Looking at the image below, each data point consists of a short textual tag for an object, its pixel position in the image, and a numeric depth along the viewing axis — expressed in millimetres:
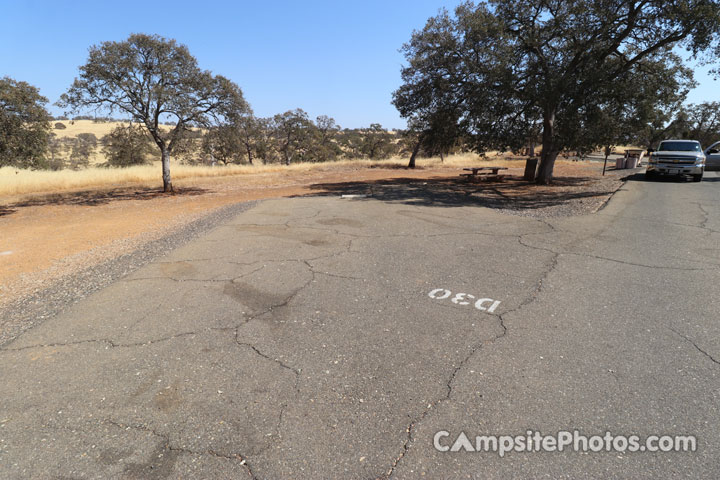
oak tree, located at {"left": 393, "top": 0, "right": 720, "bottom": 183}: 12898
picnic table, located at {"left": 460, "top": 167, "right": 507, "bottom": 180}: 19686
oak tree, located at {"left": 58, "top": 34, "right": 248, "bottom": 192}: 14820
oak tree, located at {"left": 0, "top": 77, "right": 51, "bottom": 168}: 12250
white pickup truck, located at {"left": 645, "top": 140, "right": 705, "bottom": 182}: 16516
